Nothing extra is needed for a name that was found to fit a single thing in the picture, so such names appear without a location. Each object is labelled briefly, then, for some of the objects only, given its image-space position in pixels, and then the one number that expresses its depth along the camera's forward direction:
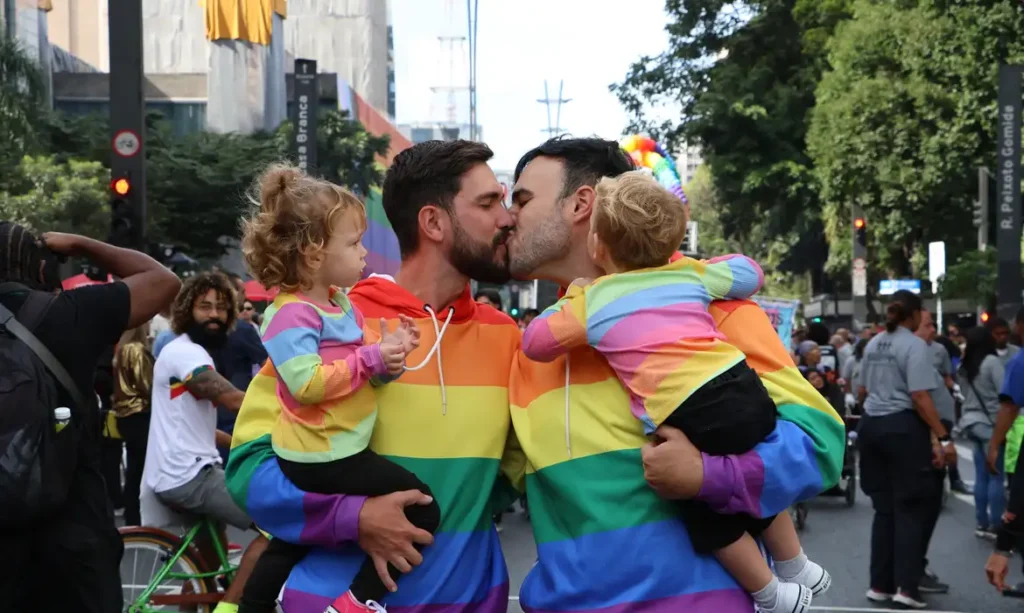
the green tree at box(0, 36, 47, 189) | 30.91
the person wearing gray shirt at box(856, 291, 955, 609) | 9.14
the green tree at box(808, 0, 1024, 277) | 31.08
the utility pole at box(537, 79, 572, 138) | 79.99
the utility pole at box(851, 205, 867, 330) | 31.81
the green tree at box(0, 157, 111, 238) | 36.47
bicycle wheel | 7.23
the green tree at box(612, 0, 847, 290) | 36.94
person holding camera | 4.06
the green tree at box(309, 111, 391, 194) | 47.44
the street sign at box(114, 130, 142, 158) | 12.34
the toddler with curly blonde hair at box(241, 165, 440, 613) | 2.96
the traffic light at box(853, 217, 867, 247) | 32.16
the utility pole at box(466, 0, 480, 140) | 35.09
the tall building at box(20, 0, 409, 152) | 56.75
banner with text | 14.02
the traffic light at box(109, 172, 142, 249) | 12.38
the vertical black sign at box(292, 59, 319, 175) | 27.11
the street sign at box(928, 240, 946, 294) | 28.44
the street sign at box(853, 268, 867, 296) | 31.86
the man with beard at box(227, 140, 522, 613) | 2.99
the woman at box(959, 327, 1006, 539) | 12.16
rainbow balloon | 27.80
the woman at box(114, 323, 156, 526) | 9.73
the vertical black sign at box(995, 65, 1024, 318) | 23.59
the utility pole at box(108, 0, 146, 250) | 11.94
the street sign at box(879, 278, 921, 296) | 30.74
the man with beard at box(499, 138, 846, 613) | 2.77
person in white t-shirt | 7.09
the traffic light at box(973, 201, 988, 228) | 30.73
